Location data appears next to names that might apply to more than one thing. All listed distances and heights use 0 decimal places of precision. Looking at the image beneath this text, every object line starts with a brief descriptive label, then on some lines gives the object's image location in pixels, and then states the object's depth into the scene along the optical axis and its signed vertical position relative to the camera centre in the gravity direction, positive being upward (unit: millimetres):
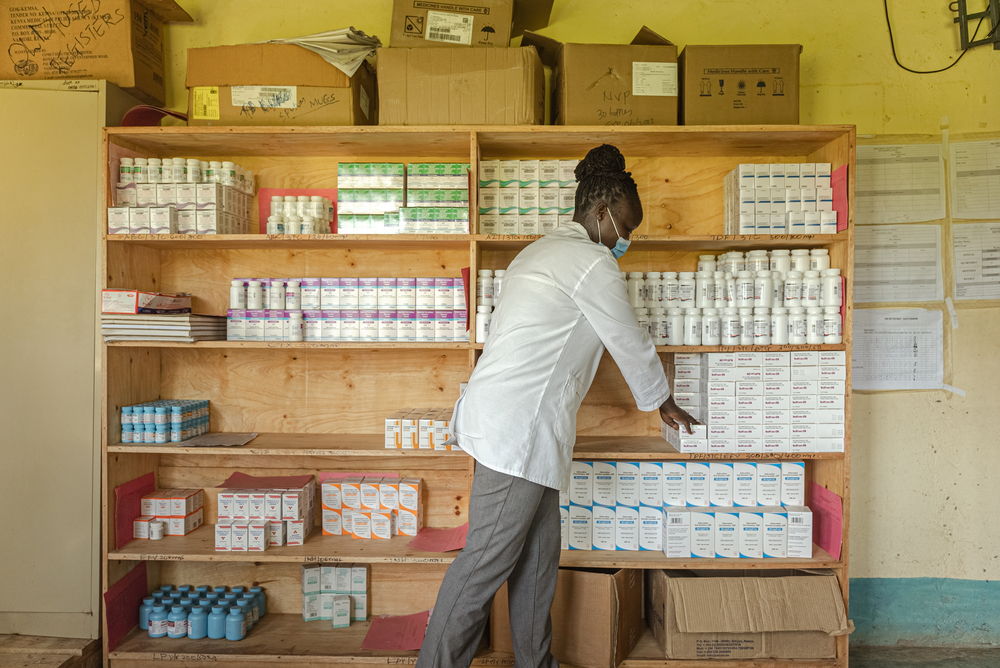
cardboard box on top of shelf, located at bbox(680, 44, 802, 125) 2512 +972
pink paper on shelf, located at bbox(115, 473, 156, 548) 2604 -699
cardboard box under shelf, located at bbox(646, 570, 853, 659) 2424 -1057
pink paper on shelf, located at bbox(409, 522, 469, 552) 2608 -854
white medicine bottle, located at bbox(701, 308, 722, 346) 2463 +23
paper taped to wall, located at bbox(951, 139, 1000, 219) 2895 +686
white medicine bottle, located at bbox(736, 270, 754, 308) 2441 +173
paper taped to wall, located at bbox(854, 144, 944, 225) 2898 +660
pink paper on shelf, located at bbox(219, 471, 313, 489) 2787 -640
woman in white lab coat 2014 -200
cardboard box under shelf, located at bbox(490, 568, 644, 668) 2406 -1077
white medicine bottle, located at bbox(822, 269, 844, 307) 2451 +174
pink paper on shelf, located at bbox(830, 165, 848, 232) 2457 +539
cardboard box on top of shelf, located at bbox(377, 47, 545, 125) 2527 +962
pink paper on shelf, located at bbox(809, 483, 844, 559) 2490 -733
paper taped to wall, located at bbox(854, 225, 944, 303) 2898 +329
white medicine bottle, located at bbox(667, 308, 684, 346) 2471 +27
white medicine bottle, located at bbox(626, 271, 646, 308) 2484 +173
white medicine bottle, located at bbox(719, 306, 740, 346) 2459 +30
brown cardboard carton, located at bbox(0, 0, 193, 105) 2645 +1199
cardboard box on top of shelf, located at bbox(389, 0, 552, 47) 2596 +1247
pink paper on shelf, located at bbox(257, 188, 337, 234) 2879 +610
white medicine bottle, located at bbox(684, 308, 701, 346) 2467 +27
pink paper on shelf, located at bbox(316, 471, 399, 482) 2893 -628
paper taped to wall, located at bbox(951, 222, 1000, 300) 2893 +329
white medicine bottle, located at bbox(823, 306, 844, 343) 2455 +26
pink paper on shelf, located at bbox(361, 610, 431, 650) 2609 -1244
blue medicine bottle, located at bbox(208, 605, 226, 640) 2615 -1162
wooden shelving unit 2635 -143
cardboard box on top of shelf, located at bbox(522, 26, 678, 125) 2531 +972
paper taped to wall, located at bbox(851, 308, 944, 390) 2902 -67
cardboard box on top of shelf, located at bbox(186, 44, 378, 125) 2555 +981
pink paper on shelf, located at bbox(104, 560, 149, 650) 2531 -1081
